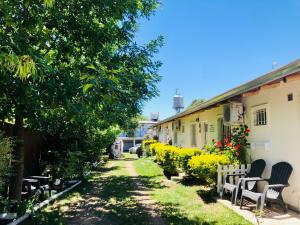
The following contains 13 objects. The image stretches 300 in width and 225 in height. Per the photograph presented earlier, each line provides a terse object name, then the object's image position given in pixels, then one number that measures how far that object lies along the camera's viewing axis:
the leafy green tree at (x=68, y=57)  3.24
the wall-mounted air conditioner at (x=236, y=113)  7.07
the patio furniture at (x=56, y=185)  7.76
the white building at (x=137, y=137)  48.29
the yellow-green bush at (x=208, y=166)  6.63
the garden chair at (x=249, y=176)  5.93
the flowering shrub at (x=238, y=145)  6.96
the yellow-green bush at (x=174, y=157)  8.64
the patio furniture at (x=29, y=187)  6.39
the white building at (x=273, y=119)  5.24
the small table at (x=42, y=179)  6.98
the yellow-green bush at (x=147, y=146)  24.20
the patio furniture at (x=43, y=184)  6.53
